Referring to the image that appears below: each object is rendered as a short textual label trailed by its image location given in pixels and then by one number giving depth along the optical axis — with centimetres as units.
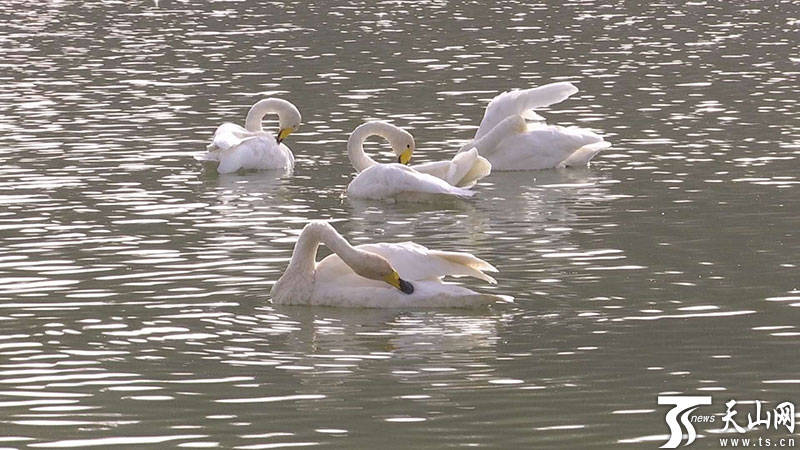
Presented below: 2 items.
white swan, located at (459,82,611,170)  2298
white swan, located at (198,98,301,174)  2286
